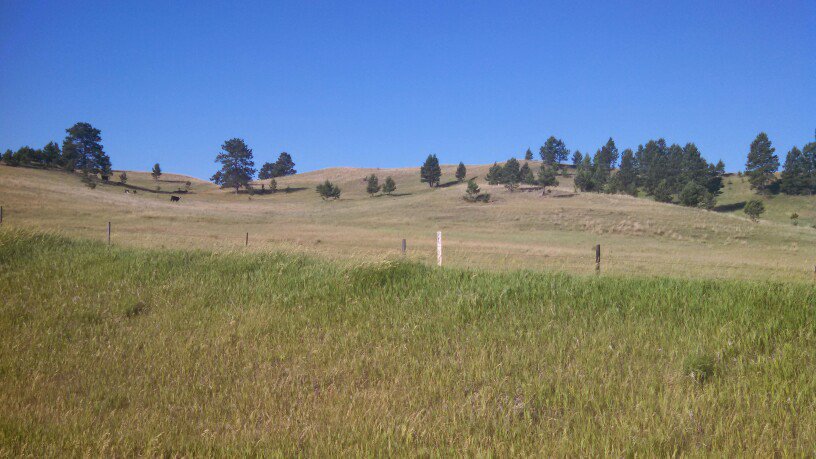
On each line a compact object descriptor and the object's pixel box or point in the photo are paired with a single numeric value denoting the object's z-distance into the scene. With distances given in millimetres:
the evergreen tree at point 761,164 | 103194
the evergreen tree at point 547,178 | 82625
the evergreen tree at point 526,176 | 94812
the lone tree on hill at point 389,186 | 93000
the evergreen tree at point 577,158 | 164375
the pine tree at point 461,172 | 118900
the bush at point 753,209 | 63062
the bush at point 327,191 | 88062
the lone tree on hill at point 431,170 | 109312
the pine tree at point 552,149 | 155000
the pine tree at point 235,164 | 111250
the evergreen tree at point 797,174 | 100562
